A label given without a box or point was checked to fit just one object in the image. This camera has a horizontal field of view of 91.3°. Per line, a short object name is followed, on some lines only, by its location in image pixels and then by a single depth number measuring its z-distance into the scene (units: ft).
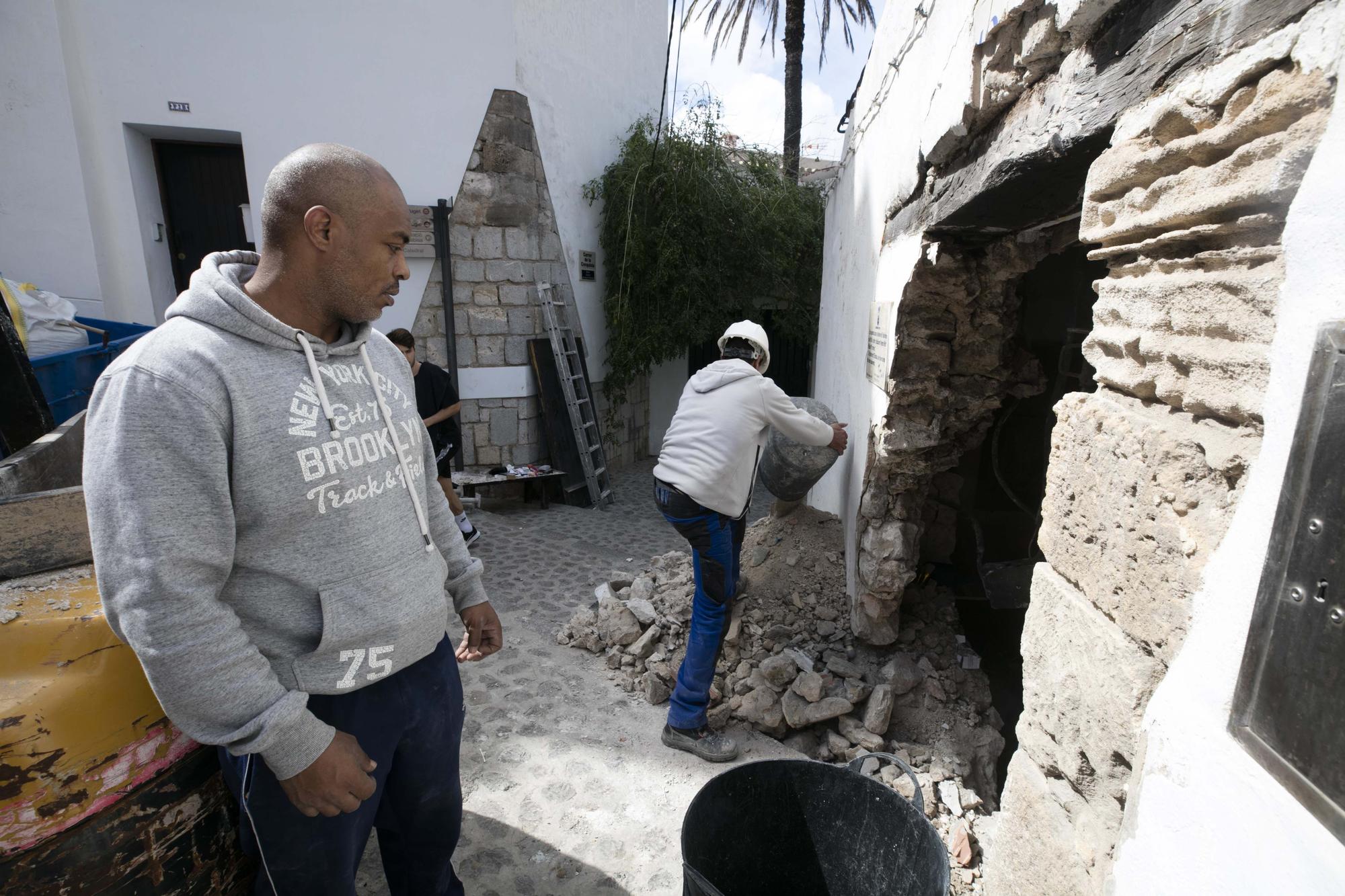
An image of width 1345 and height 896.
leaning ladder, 23.27
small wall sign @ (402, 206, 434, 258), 21.07
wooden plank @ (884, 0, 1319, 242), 3.39
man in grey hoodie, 3.73
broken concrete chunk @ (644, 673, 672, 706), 11.19
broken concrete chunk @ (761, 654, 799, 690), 10.81
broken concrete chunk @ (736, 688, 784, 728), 10.34
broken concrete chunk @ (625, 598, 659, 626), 12.86
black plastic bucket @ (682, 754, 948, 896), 6.52
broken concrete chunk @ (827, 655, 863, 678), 10.91
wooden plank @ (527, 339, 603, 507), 23.59
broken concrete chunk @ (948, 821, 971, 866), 7.84
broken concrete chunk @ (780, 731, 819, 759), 10.18
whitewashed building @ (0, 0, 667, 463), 18.26
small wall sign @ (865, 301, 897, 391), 9.86
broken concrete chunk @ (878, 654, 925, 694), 10.59
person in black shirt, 16.40
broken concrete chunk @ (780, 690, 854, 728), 10.11
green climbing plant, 26.04
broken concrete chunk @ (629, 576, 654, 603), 14.02
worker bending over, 9.81
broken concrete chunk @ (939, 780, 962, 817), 8.59
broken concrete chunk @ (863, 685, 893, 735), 9.95
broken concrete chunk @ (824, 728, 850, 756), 9.85
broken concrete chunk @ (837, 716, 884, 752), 9.75
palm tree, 33.60
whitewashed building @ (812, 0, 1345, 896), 2.54
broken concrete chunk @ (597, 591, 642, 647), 12.65
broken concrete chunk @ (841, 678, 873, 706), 10.33
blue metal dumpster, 13.20
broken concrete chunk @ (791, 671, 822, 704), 10.31
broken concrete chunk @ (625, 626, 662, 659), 12.18
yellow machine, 4.18
